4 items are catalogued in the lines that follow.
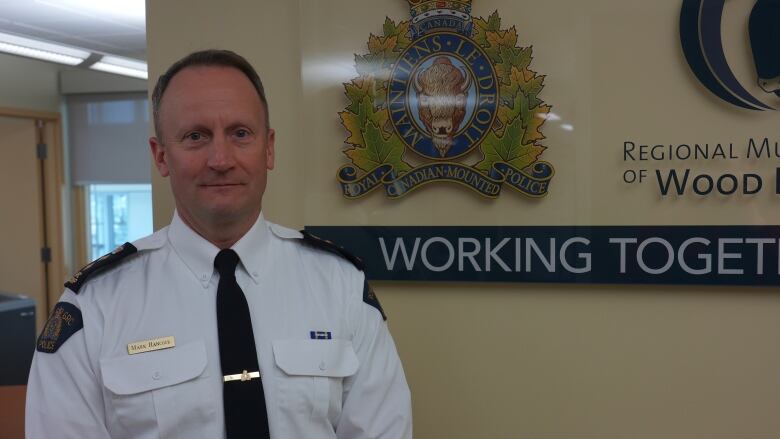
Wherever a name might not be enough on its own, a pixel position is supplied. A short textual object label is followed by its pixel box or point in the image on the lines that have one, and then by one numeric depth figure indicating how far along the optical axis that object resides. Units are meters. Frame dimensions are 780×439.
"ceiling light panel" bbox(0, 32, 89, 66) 4.80
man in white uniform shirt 1.21
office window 6.41
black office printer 4.07
